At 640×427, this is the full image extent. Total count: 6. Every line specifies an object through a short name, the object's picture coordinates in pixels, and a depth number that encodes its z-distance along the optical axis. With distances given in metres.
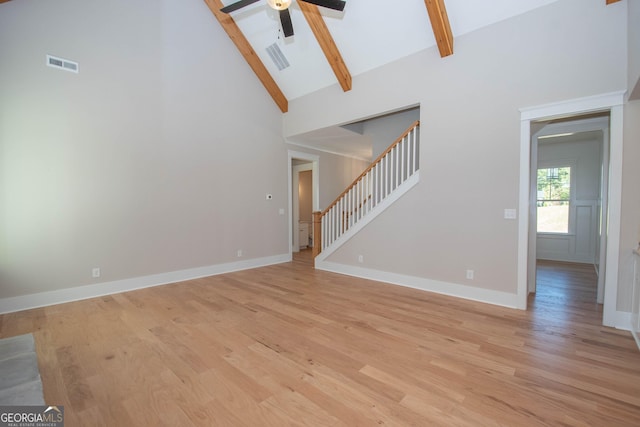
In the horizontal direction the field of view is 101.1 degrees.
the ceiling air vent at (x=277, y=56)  4.85
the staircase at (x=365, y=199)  4.16
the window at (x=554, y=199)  6.02
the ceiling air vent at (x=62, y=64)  3.32
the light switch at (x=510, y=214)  3.16
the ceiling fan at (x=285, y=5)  2.93
